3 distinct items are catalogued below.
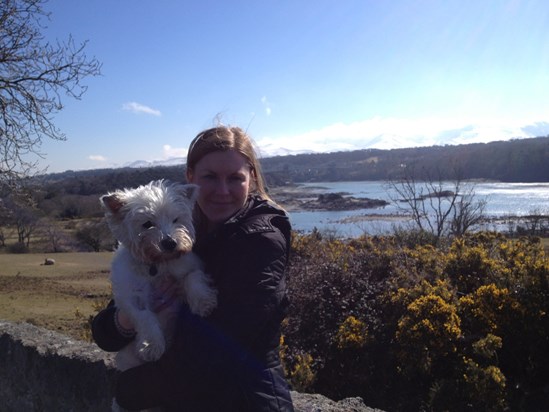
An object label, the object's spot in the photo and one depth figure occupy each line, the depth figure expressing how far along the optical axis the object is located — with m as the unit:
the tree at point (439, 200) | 13.91
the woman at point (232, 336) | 1.99
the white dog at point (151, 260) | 2.44
